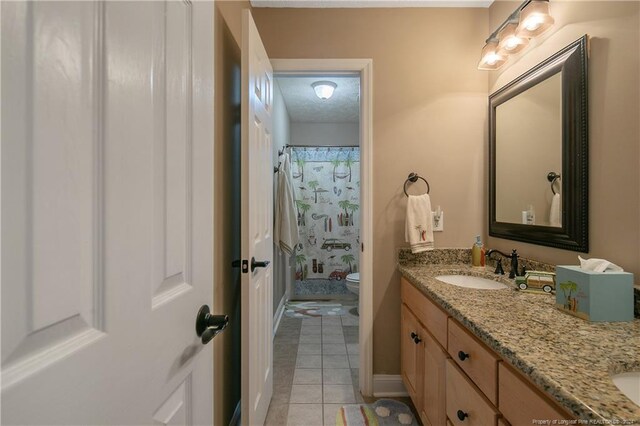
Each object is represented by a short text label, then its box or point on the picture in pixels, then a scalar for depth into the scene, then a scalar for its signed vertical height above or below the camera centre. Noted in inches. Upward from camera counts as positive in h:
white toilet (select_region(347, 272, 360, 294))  122.2 -29.1
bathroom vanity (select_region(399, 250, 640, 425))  24.3 -14.2
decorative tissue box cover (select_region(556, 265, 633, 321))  37.4 -10.4
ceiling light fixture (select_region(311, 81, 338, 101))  109.9 +47.4
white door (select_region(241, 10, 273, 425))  52.0 -2.0
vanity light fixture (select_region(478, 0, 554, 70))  55.0 +37.2
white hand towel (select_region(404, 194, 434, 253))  71.5 -2.7
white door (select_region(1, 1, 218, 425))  11.7 +0.1
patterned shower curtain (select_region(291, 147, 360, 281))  155.5 +0.5
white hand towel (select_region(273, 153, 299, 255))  113.5 -1.2
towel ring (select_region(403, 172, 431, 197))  75.7 +9.0
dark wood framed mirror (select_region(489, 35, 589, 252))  49.7 +11.8
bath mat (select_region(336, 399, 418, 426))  64.7 -45.6
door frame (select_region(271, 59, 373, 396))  75.0 +13.7
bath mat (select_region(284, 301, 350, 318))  131.7 -44.5
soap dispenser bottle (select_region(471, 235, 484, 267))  71.1 -9.6
